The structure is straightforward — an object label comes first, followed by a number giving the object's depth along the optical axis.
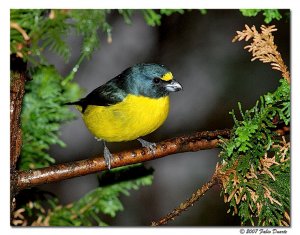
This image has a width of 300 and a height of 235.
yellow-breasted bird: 4.57
